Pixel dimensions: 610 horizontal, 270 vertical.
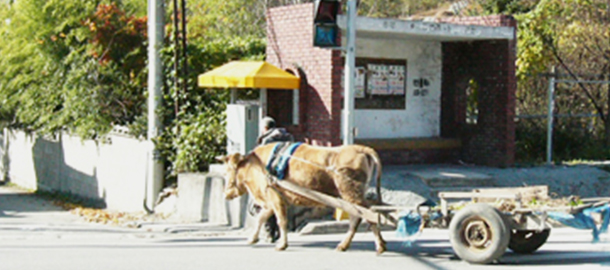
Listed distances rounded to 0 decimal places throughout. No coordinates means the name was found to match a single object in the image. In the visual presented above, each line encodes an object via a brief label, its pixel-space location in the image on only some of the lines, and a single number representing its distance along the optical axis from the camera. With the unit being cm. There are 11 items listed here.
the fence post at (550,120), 1770
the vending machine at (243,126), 1476
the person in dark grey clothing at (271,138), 1222
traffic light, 1220
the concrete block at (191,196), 1561
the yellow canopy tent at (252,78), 1459
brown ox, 1059
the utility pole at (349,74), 1257
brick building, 1530
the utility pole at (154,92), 1680
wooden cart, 931
